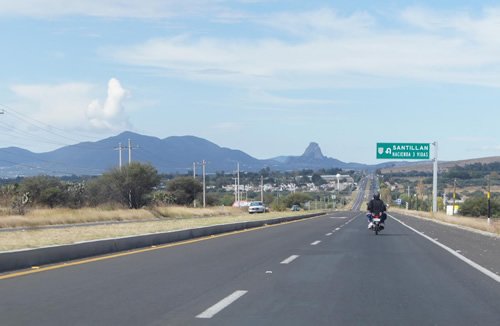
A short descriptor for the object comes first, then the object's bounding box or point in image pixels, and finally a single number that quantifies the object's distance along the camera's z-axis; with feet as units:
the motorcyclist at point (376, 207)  107.65
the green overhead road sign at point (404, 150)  218.38
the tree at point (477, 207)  349.64
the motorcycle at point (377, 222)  106.83
